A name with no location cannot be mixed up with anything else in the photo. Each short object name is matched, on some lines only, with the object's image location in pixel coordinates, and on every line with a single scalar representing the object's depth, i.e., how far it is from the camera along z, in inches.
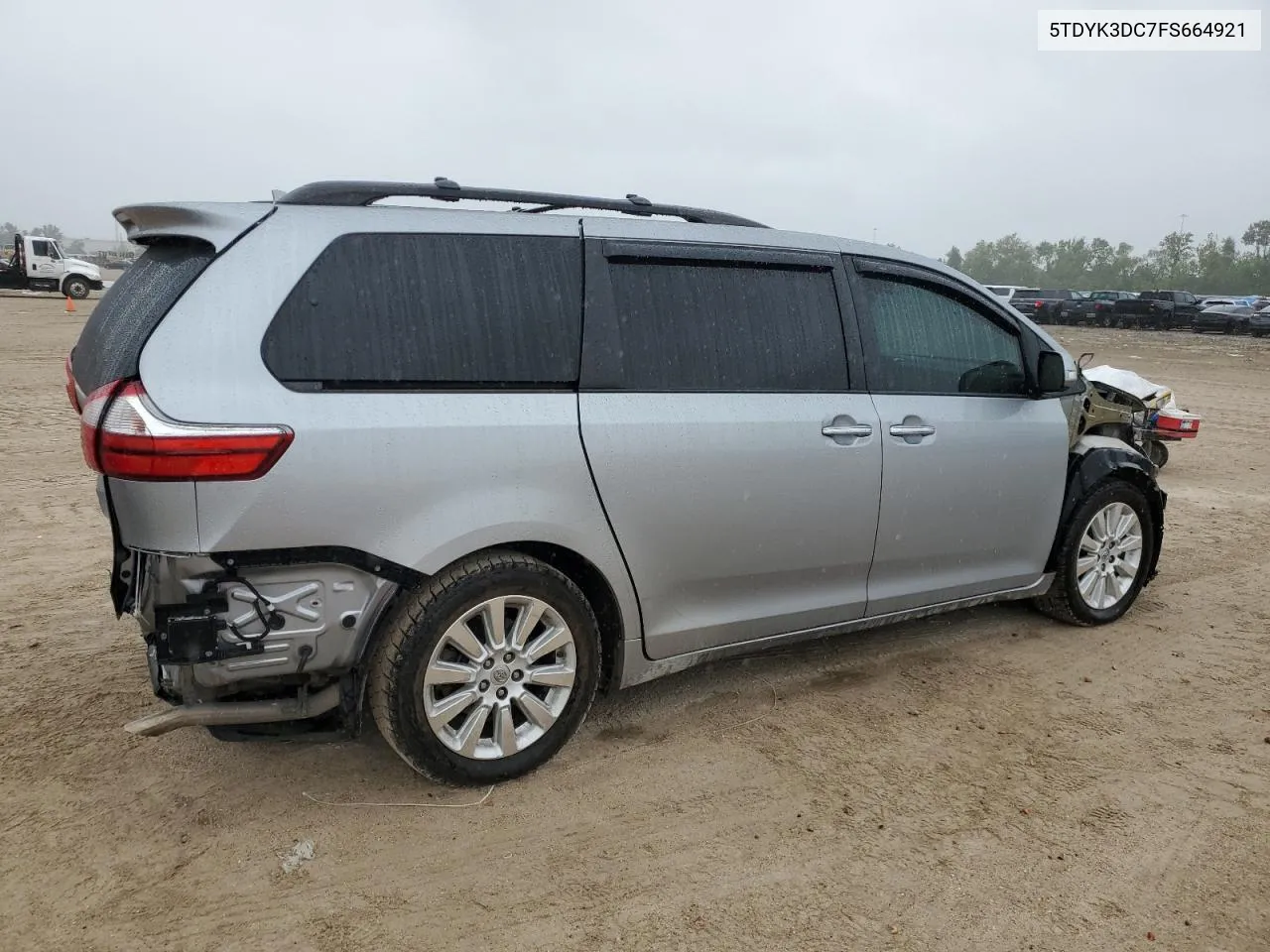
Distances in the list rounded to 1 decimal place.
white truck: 1170.0
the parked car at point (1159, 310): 1489.9
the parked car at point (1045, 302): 1603.1
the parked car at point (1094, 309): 1544.0
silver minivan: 103.3
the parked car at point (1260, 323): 1364.4
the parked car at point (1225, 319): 1401.3
